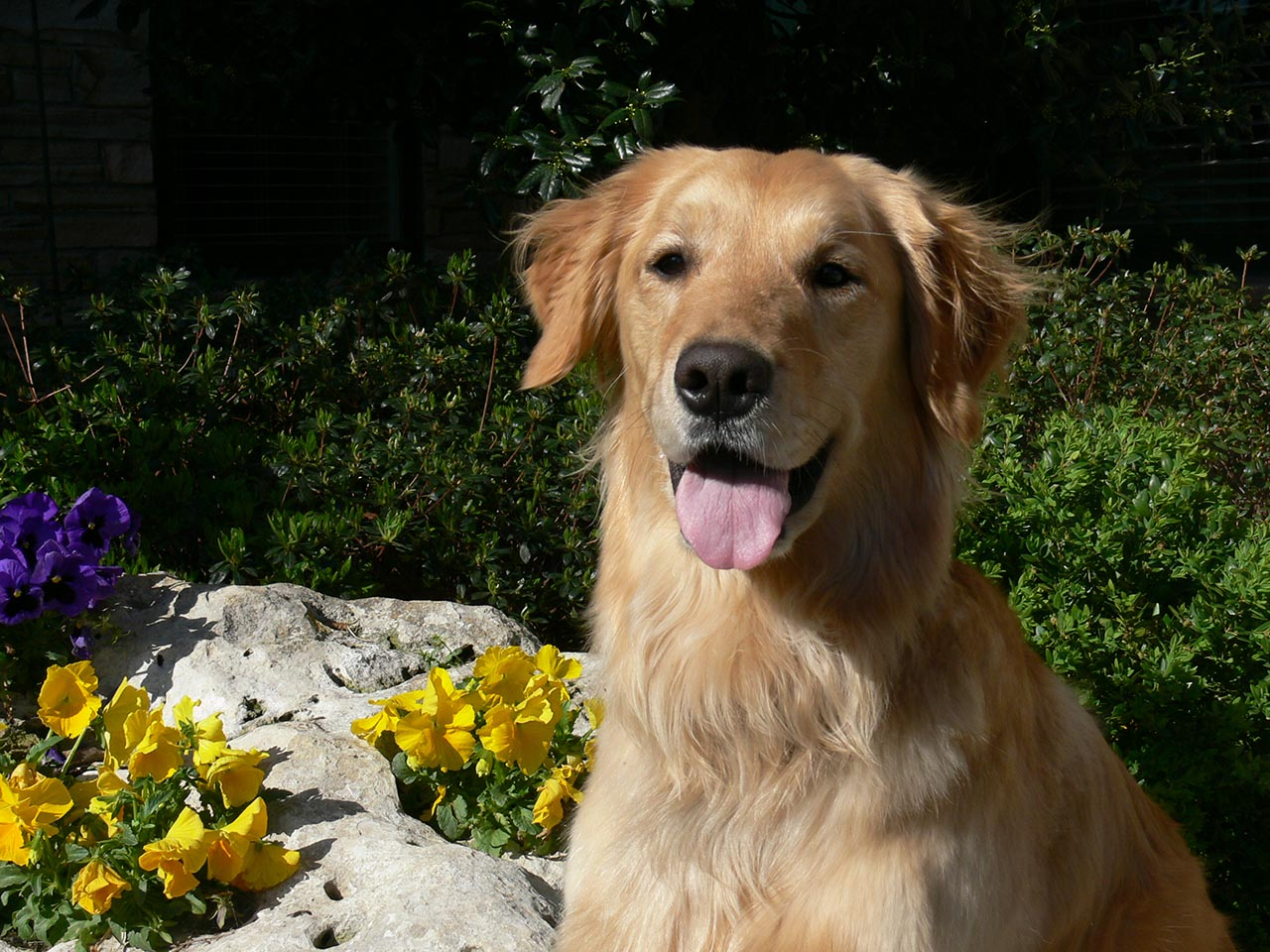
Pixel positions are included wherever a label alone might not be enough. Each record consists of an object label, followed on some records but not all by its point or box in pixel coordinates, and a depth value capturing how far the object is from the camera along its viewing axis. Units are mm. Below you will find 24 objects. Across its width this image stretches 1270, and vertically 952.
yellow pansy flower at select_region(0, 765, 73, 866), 2686
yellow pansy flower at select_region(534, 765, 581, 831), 3035
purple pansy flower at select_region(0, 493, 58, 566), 3492
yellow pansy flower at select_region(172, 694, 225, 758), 2830
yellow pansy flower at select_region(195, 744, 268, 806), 2752
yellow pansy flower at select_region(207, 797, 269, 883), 2637
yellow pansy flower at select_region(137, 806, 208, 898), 2564
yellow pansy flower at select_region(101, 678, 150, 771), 2809
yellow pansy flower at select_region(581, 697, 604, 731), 2945
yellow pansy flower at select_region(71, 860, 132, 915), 2570
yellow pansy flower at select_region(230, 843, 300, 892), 2689
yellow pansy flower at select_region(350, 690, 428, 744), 3074
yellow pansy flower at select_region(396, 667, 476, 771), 2980
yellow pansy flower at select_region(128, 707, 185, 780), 2756
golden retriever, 2227
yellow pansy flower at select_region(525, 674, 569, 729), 3150
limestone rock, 2588
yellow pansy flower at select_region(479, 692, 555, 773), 2990
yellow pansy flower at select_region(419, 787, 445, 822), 3098
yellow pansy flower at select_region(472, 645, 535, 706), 3123
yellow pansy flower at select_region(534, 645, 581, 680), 3318
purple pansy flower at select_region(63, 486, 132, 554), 3561
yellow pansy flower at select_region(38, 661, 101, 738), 2957
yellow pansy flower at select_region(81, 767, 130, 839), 2721
